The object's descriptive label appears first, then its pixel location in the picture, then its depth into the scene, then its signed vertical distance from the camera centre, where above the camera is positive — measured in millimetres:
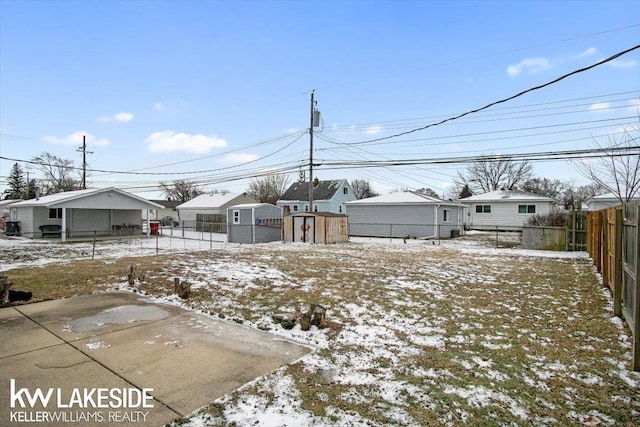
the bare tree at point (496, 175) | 47344 +5298
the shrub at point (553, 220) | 19031 -432
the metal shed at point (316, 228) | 19516 -862
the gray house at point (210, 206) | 35675 +816
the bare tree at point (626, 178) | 16602 +1760
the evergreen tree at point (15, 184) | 54594 +4849
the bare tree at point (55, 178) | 47062 +5059
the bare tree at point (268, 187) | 57156 +4425
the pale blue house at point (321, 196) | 38000 +1908
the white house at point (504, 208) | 28953 +350
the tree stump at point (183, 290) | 6516 -1464
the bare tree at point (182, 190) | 57688 +4089
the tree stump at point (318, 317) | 4941 -1510
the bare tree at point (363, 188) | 60094 +4403
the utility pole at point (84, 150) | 32156 +6000
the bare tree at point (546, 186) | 48719 +3730
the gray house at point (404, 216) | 24000 -249
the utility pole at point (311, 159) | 22062 +3455
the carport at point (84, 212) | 22766 +128
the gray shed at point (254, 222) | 20875 -687
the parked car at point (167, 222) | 42738 -1087
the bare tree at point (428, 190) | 54812 +3619
